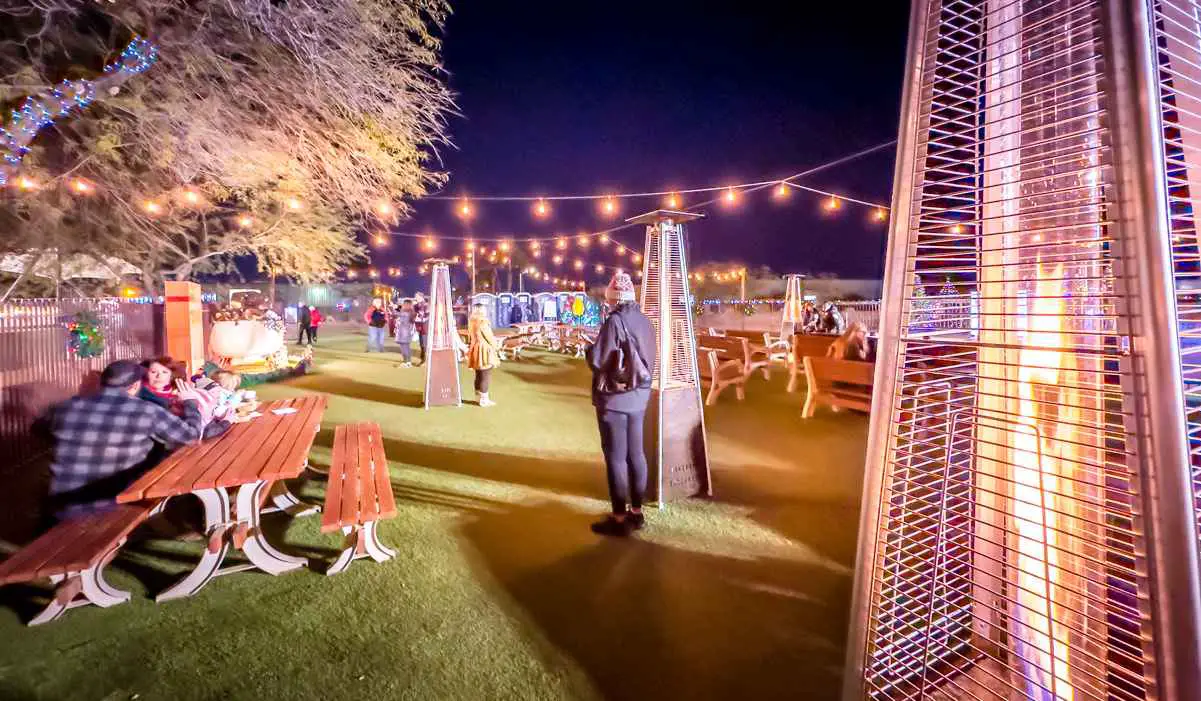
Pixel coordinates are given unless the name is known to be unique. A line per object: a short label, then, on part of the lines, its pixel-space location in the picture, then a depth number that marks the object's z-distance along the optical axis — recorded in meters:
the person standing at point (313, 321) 17.81
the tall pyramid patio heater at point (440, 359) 8.80
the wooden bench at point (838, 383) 7.10
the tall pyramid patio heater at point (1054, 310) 0.96
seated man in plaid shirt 3.34
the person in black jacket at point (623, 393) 3.80
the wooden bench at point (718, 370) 8.91
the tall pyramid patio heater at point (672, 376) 4.50
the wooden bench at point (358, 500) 3.22
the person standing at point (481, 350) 8.80
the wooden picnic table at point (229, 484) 3.06
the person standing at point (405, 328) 13.72
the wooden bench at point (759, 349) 10.82
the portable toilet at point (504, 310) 34.50
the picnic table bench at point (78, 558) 2.62
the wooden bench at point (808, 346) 9.23
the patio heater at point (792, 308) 16.02
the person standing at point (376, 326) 16.94
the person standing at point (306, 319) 17.30
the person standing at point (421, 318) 14.35
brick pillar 7.80
